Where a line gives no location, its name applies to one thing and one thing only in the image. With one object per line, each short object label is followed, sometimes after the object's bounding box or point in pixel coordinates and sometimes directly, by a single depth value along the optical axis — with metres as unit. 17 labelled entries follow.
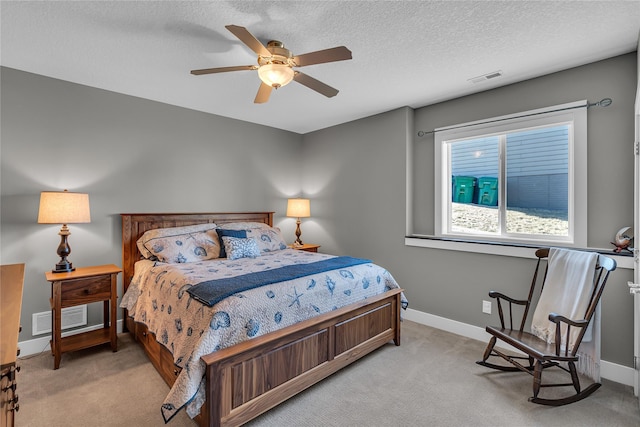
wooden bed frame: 1.79
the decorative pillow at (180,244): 3.04
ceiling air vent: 2.79
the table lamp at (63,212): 2.61
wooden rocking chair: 2.05
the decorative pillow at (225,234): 3.39
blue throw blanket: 1.99
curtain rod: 2.52
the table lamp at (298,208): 4.58
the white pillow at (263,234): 3.72
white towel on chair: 2.22
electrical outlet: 3.09
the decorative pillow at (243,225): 3.78
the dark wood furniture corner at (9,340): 0.89
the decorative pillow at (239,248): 3.25
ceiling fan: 1.87
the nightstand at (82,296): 2.58
